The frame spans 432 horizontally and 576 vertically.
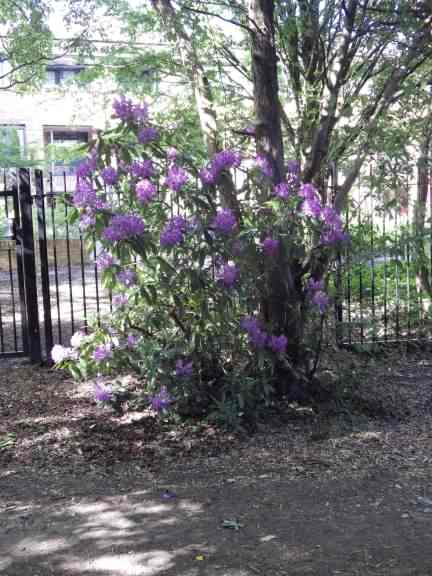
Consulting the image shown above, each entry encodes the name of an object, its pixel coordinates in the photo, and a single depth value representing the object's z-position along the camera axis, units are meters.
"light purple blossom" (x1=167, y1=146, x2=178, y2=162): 4.78
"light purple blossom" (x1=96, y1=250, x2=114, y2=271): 4.83
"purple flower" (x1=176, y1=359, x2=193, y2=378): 4.80
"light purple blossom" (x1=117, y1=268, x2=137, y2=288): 4.79
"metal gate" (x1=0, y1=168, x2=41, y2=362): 6.94
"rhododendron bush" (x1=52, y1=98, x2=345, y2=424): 4.64
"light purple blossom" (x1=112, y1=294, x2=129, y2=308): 5.26
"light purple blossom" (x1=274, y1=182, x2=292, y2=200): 4.64
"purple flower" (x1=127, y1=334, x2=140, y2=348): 5.10
